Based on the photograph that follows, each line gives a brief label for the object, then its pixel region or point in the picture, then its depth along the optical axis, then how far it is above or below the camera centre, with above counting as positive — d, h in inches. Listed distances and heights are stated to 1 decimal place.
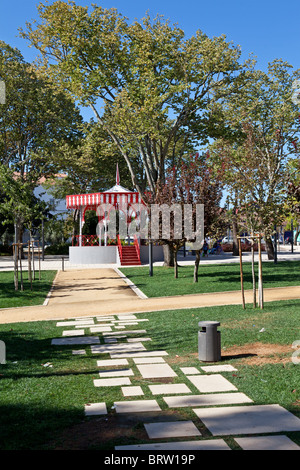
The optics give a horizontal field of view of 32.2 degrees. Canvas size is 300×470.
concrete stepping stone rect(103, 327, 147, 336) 485.6 -89.6
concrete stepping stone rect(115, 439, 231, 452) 206.8 -84.2
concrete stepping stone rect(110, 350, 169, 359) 393.4 -89.1
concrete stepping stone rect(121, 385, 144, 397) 290.2 -87.5
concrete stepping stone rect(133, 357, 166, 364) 370.6 -88.8
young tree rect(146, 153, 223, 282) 887.7 +66.0
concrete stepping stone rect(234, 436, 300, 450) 206.4 -84.2
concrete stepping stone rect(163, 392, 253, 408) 269.0 -86.5
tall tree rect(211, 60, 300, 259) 711.7 +274.0
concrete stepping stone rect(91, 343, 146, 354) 411.5 -89.4
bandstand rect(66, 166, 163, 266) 1460.4 -6.6
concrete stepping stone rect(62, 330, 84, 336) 491.8 -90.6
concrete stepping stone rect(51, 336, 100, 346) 449.2 -90.3
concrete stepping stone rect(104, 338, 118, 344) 447.8 -89.6
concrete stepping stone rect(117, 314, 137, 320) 578.6 -89.6
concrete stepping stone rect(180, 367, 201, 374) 337.7 -87.9
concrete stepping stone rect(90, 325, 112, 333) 502.3 -89.6
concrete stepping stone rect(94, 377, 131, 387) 309.6 -87.7
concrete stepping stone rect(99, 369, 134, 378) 333.7 -88.3
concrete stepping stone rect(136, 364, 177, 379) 332.5 -88.4
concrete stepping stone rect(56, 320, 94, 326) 551.2 -90.8
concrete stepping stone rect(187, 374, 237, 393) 296.4 -87.3
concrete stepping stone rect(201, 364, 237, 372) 342.6 -88.0
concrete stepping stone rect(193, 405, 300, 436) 227.5 -85.0
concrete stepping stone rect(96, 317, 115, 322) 574.2 -89.8
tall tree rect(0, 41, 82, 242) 1535.4 +369.3
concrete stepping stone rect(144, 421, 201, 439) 223.0 -84.9
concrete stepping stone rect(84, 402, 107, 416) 256.8 -86.6
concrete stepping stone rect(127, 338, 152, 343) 450.0 -89.5
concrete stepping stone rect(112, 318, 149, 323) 557.9 -89.4
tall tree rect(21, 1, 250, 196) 1089.4 +376.3
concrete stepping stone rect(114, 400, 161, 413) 260.2 -86.5
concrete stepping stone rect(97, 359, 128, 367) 366.0 -89.0
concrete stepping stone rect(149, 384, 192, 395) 292.7 -87.3
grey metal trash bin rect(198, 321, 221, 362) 365.1 -75.6
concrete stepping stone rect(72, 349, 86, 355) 406.6 -89.8
